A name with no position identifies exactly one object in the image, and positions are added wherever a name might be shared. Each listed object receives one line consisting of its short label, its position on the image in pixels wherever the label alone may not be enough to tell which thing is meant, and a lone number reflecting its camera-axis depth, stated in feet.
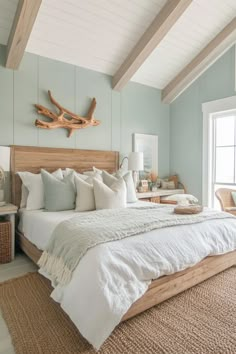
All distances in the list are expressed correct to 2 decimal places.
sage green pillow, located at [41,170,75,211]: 9.50
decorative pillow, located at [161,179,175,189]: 16.01
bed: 6.11
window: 14.16
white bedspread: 4.78
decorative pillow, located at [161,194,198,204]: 13.11
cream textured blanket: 5.67
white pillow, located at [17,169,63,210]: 9.88
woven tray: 8.29
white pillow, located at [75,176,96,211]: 9.46
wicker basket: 9.23
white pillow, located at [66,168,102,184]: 10.63
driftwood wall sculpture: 11.48
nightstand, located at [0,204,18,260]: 9.25
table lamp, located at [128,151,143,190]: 13.50
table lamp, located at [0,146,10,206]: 9.54
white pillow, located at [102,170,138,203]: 11.60
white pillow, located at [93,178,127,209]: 9.34
